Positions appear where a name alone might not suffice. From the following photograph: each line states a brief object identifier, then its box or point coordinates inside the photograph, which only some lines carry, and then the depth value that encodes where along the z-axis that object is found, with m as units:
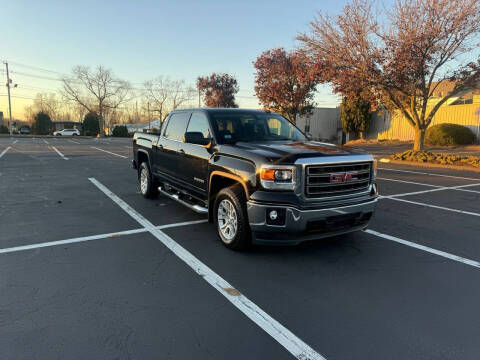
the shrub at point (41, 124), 61.78
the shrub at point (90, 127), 64.88
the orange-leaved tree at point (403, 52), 13.64
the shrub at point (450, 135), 22.62
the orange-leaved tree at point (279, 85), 26.30
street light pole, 52.47
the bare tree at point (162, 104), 70.75
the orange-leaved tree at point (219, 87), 39.44
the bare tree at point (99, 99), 66.44
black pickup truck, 3.95
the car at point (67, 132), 61.56
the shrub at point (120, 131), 60.66
